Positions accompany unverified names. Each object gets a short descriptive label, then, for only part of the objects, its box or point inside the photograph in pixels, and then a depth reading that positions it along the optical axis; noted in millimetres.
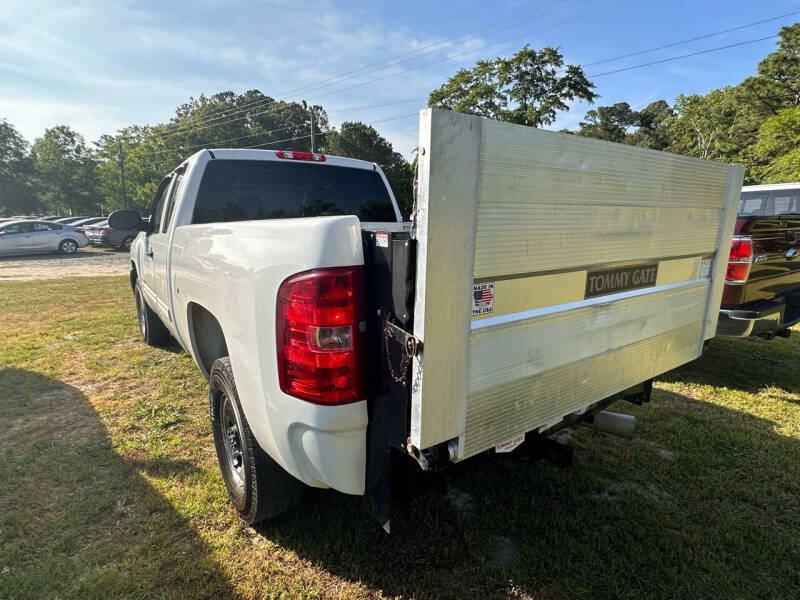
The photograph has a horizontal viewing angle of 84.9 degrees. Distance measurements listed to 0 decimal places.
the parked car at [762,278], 3822
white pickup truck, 1483
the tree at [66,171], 56844
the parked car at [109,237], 21516
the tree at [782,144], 18000
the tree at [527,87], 35000
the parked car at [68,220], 28044
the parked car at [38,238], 18078
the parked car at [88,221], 27125
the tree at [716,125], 34188
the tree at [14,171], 61312
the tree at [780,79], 33062
